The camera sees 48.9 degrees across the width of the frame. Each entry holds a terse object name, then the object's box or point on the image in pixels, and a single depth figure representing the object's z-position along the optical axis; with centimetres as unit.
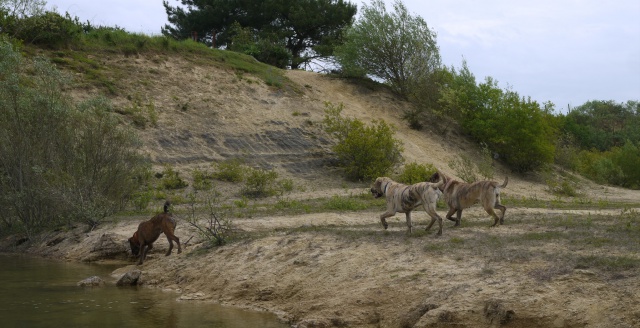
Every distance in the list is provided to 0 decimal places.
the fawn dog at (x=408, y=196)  1219
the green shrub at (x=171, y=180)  2645
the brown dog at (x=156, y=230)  1469
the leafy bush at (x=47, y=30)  3275
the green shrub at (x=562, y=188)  3234
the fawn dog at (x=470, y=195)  1330
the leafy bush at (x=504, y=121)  3753
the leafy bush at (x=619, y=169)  4198
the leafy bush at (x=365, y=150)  3081
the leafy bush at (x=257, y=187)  2642
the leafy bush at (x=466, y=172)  2897
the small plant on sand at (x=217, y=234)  1411
